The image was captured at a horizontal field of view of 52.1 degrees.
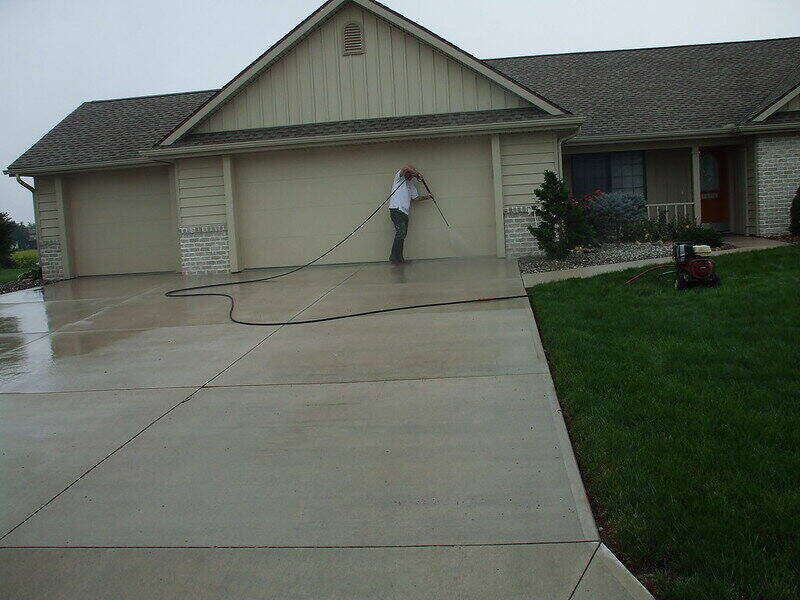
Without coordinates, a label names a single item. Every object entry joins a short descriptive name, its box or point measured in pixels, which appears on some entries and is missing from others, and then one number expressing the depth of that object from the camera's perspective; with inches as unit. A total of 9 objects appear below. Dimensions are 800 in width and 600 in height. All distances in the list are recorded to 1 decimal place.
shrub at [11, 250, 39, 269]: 1363.2
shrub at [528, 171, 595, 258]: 534.0
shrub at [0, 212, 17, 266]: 912.3
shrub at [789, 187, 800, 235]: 648.4
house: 606.2
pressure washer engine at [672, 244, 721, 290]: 373.1
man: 591.5
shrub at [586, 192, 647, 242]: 645.9
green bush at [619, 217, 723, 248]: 617.9
